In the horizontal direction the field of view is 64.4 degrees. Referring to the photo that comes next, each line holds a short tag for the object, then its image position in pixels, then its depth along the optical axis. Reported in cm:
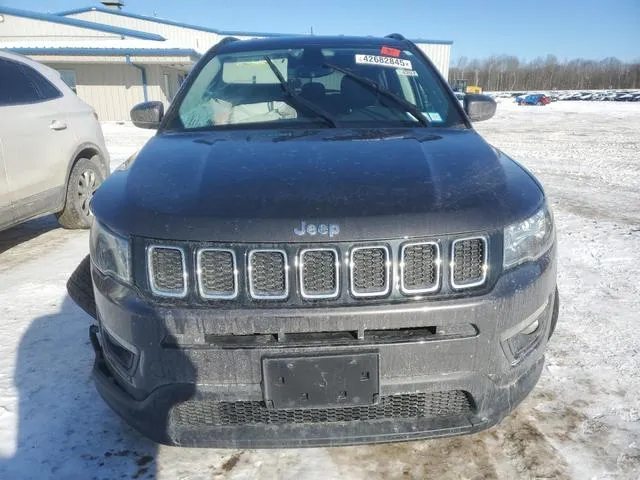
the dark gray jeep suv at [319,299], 165
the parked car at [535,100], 4384
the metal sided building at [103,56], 2223
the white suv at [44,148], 425
